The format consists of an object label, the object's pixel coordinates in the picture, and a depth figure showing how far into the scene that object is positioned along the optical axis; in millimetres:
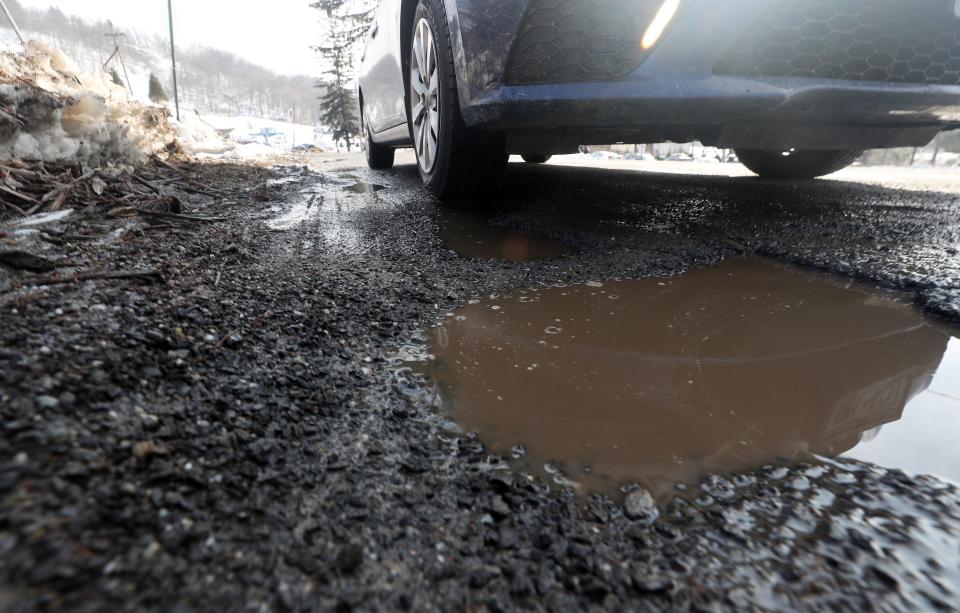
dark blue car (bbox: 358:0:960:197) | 1720
